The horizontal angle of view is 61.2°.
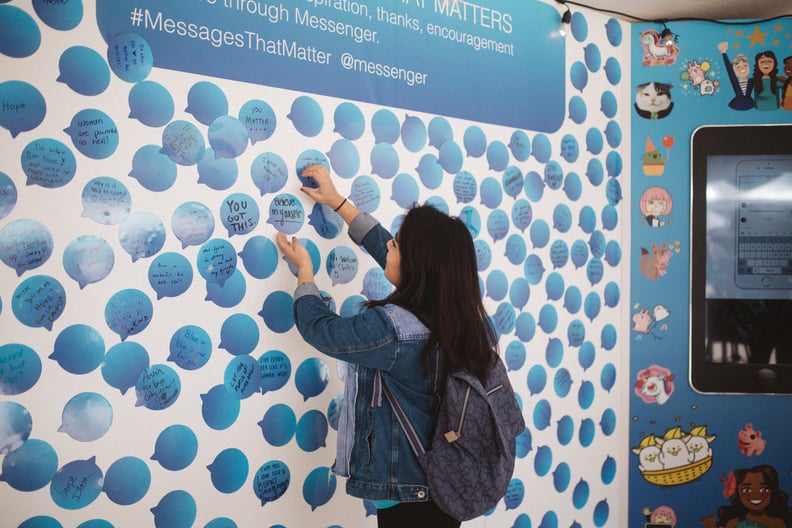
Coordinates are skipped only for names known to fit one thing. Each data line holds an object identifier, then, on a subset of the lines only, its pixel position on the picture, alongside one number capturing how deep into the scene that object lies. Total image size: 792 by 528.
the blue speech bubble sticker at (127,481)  1.54
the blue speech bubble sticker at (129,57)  1.52
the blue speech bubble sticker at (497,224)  2.24
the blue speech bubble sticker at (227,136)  1.67
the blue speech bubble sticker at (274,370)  1.76
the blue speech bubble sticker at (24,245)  1.41
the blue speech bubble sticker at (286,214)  1.77
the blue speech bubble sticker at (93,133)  1.48
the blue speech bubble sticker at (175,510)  1.61
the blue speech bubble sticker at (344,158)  1.88
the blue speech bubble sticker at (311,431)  1.84
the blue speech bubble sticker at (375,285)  1.99
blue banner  1.58
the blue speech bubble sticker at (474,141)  2.17
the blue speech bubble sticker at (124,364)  1.53
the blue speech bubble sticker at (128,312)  1.53
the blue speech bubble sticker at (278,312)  1.77
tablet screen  2.52
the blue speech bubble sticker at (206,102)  1.63
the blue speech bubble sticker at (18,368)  1.41
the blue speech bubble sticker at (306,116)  1.79
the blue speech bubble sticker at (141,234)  1.55
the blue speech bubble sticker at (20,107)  1.40
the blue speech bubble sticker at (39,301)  1.43
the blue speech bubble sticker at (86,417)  1.48
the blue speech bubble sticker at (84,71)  1.47
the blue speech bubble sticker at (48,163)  1.43
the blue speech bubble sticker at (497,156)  2.23
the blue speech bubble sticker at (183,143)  1.60
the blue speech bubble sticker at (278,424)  1.77
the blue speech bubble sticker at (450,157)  2.12
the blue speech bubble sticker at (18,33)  1.40
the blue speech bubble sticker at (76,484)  1.47
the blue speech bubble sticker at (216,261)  1.66
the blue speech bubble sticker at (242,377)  1.71
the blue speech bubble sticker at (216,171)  1.65
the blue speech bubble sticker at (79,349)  1.47
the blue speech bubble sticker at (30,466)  1.42
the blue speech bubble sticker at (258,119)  1.71
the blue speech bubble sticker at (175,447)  1.60
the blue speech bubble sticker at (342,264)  1.90
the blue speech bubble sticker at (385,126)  1.96
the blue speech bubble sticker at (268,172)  1.74
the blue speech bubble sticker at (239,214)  1.69
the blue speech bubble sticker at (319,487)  1.85
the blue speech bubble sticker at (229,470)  1.69
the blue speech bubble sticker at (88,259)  1.48
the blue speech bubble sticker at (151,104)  1.55
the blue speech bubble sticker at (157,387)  1.57
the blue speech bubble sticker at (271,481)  1.76
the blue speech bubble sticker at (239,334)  1.70
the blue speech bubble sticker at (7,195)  1.40
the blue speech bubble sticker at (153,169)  1.56
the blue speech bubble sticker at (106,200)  1.50
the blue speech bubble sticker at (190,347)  1.62
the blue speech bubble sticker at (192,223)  1.62
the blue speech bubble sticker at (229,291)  1.67
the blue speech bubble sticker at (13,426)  1.41
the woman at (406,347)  1.53
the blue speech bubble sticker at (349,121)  1.88
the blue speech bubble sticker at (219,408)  1.67
